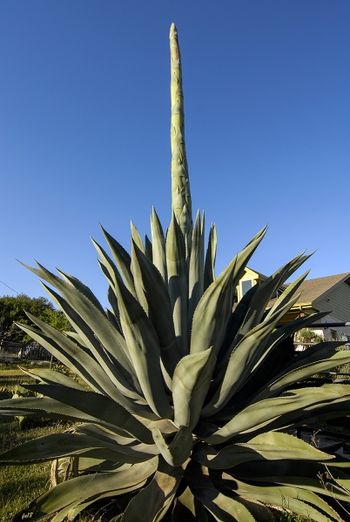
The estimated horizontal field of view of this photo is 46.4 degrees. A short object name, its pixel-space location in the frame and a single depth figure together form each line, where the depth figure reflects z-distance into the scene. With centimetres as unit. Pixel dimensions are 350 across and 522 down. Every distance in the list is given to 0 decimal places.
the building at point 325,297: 1906
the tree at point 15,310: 3643
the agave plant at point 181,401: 197
